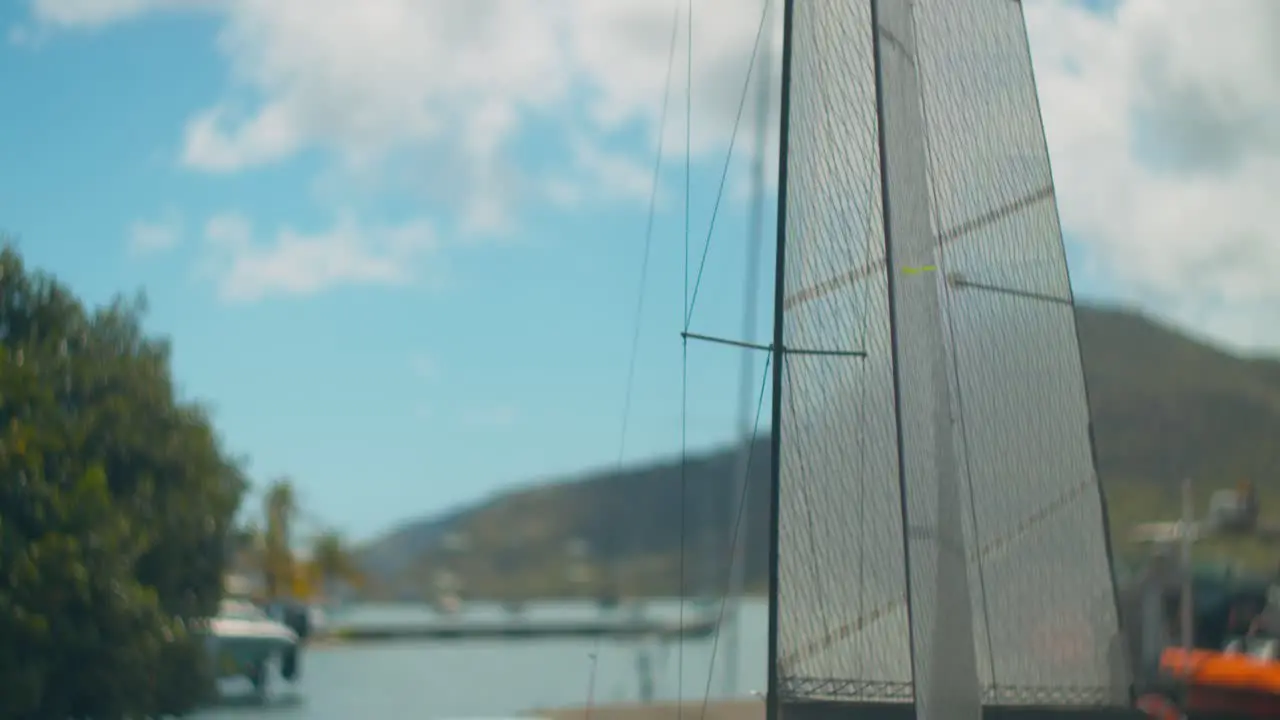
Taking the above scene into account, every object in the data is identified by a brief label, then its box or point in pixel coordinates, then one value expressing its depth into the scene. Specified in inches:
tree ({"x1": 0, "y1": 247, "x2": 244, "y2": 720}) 788.0
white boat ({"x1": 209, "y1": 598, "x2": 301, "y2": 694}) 1831.9
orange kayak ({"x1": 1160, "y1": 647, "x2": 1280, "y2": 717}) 893.8
